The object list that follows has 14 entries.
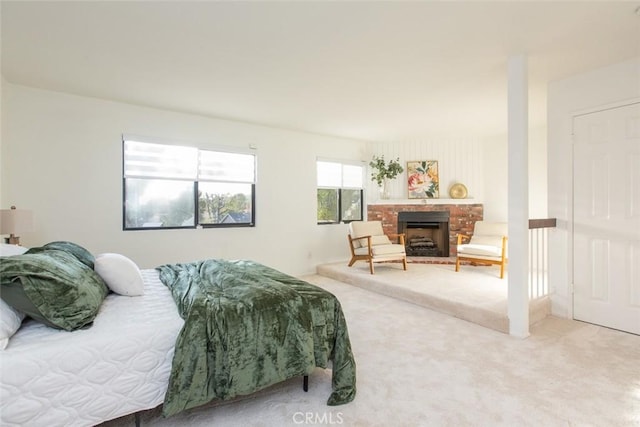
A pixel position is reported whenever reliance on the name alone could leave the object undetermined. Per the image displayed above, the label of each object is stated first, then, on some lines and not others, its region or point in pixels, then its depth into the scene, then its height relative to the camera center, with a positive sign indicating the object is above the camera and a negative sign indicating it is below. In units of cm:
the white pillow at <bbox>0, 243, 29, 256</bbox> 193 -23
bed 137 -70
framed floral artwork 604 +63
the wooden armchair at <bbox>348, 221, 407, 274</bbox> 487 -51
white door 283 -4
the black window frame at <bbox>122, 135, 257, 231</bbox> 385 +18
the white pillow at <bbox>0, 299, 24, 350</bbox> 138 -49
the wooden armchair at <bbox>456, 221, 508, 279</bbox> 452 -48
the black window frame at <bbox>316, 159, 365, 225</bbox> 571 +34
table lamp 250 -6
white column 273 +18
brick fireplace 585 -1
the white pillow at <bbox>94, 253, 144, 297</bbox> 215 -42
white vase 616 +47
